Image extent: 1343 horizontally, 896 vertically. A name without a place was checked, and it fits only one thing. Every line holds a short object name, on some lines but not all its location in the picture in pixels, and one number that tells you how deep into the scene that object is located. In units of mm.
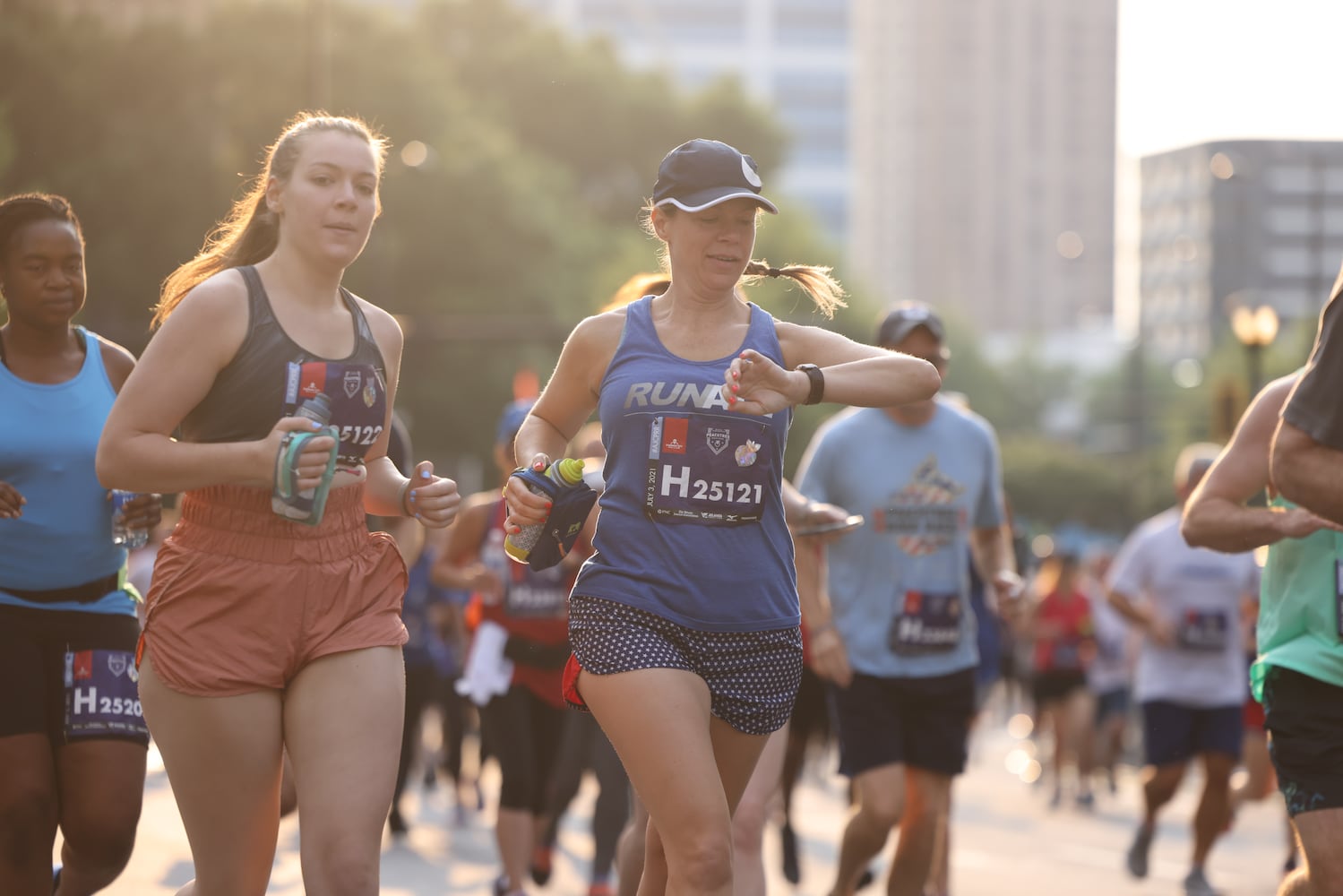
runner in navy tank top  4875
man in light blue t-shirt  7801
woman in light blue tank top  5602
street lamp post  24391
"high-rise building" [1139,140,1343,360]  131875
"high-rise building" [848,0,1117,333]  173875
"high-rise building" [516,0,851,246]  129625
